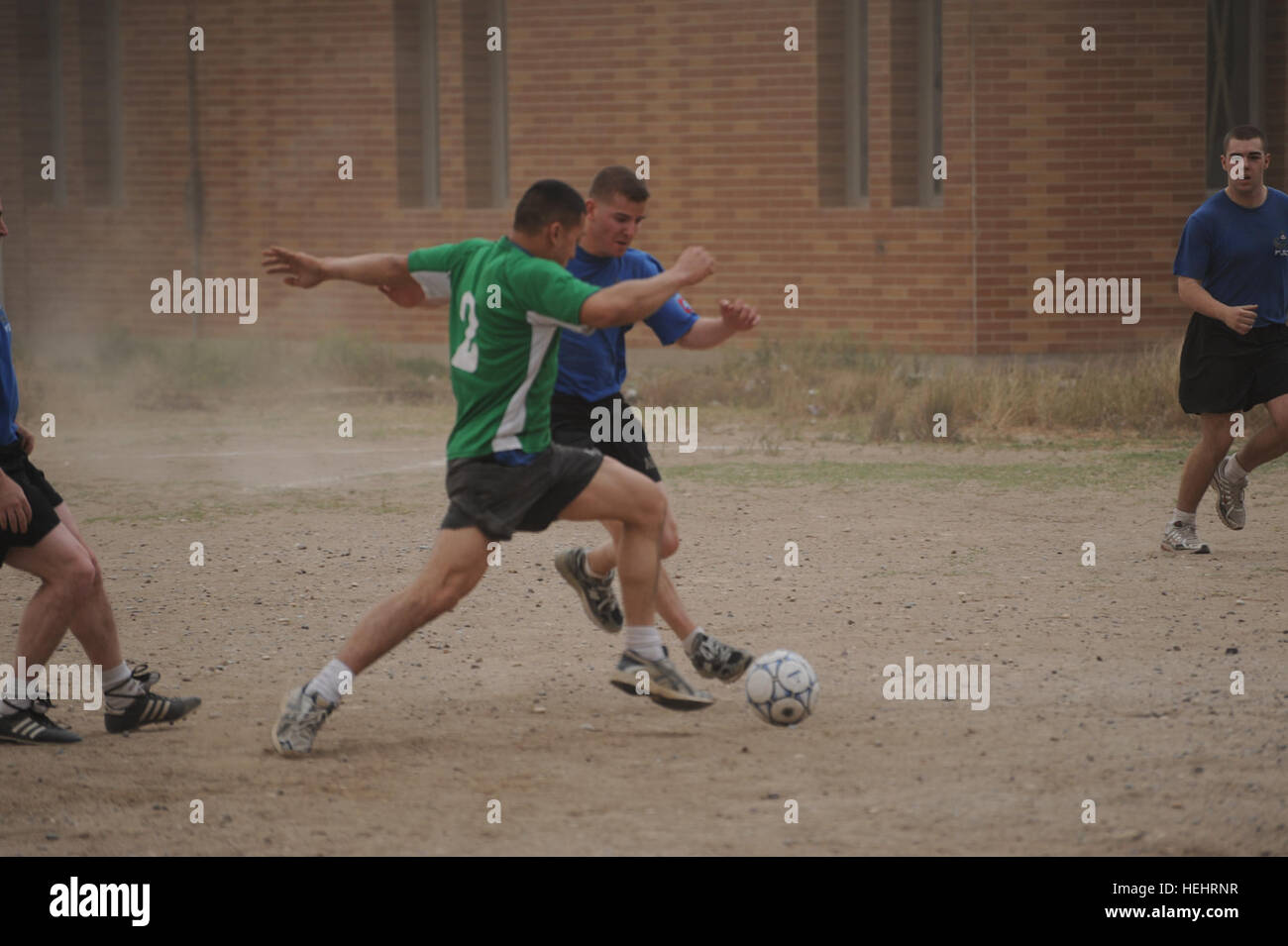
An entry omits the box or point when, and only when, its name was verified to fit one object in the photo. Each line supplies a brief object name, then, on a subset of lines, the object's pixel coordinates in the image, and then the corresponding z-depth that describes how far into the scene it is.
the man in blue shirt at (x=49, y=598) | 12.27
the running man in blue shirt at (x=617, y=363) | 13.28
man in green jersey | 12.02
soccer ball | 12.58
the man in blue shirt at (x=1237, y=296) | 18.03
